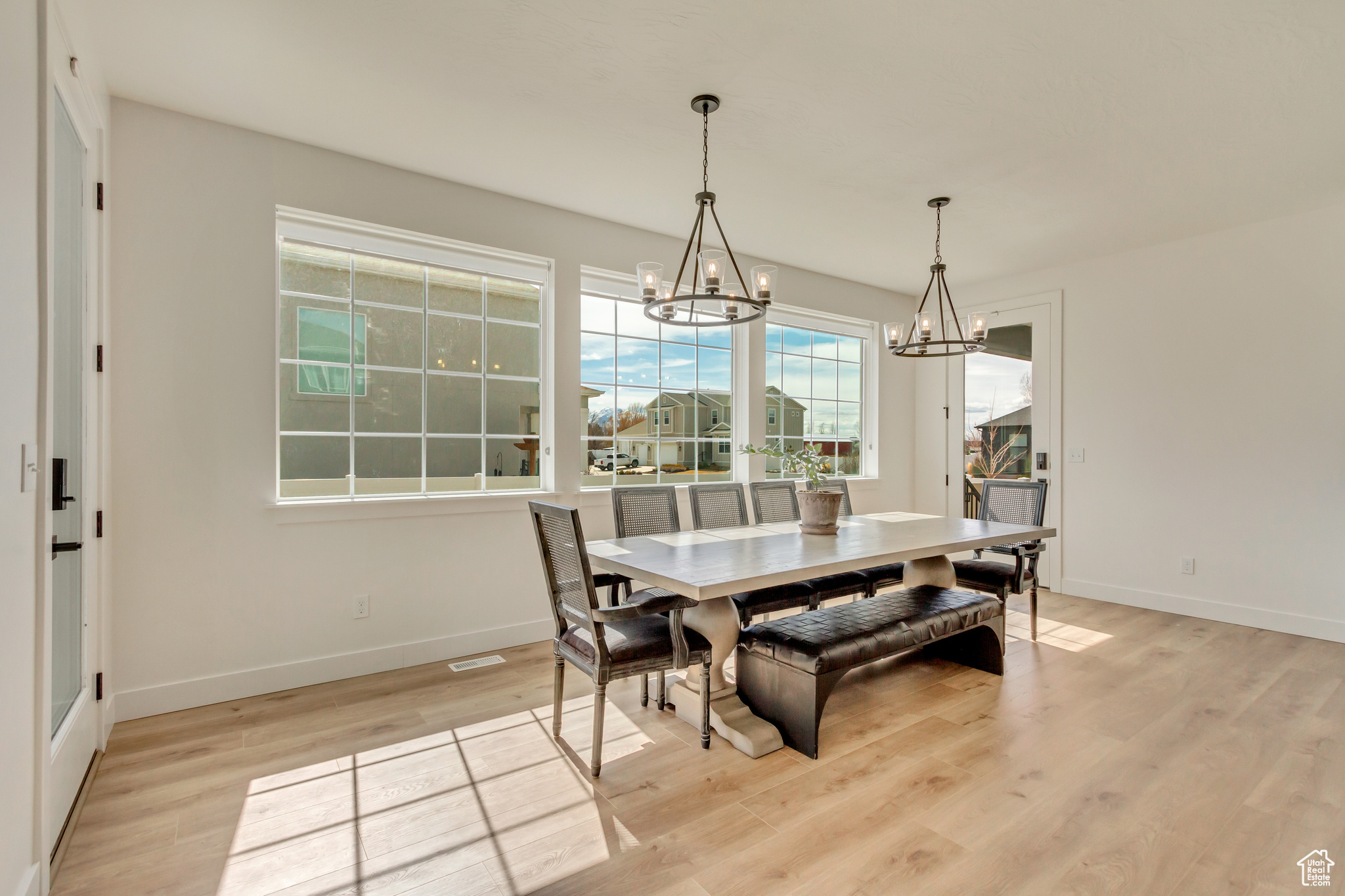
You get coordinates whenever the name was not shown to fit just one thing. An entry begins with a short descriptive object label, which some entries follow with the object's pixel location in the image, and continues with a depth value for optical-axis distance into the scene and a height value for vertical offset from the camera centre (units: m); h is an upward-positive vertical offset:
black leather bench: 2.35 -0.80
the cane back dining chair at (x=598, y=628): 2.18 -0.70
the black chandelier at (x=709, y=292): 2.50 +0.64
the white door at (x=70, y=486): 1.90 -0.14
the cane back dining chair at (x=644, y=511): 3.29 -0.35
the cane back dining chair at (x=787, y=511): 3.53 -0.41
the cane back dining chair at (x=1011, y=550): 3.60 -0.59
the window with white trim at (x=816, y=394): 5.14 +0.45
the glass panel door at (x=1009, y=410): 5.10 +0.32
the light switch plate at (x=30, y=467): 1.52 -0.06
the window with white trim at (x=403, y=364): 3.14 +0.44
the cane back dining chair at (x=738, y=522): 3.08 -0.44
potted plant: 3.22 -0.28
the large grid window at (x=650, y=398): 4.14 +0.33
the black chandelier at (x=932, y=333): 3.35 +0.62
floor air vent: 3.26 -1.16
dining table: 2.26 -0.46
